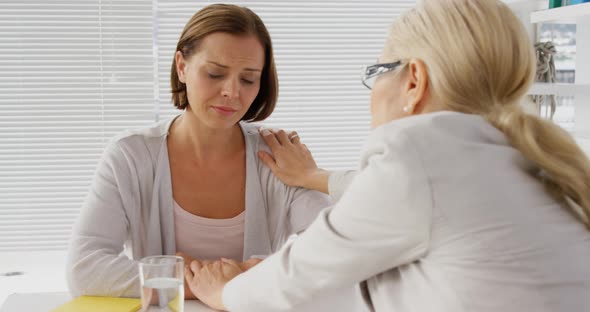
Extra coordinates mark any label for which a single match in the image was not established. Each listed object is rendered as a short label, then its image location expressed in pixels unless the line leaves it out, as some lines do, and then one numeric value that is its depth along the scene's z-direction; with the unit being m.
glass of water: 1.26
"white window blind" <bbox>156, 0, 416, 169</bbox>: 3.82
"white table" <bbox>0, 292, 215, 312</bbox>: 1.50
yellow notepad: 1.44
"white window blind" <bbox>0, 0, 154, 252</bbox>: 3.56
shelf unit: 2.41
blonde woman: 0.94
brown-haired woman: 1.83
